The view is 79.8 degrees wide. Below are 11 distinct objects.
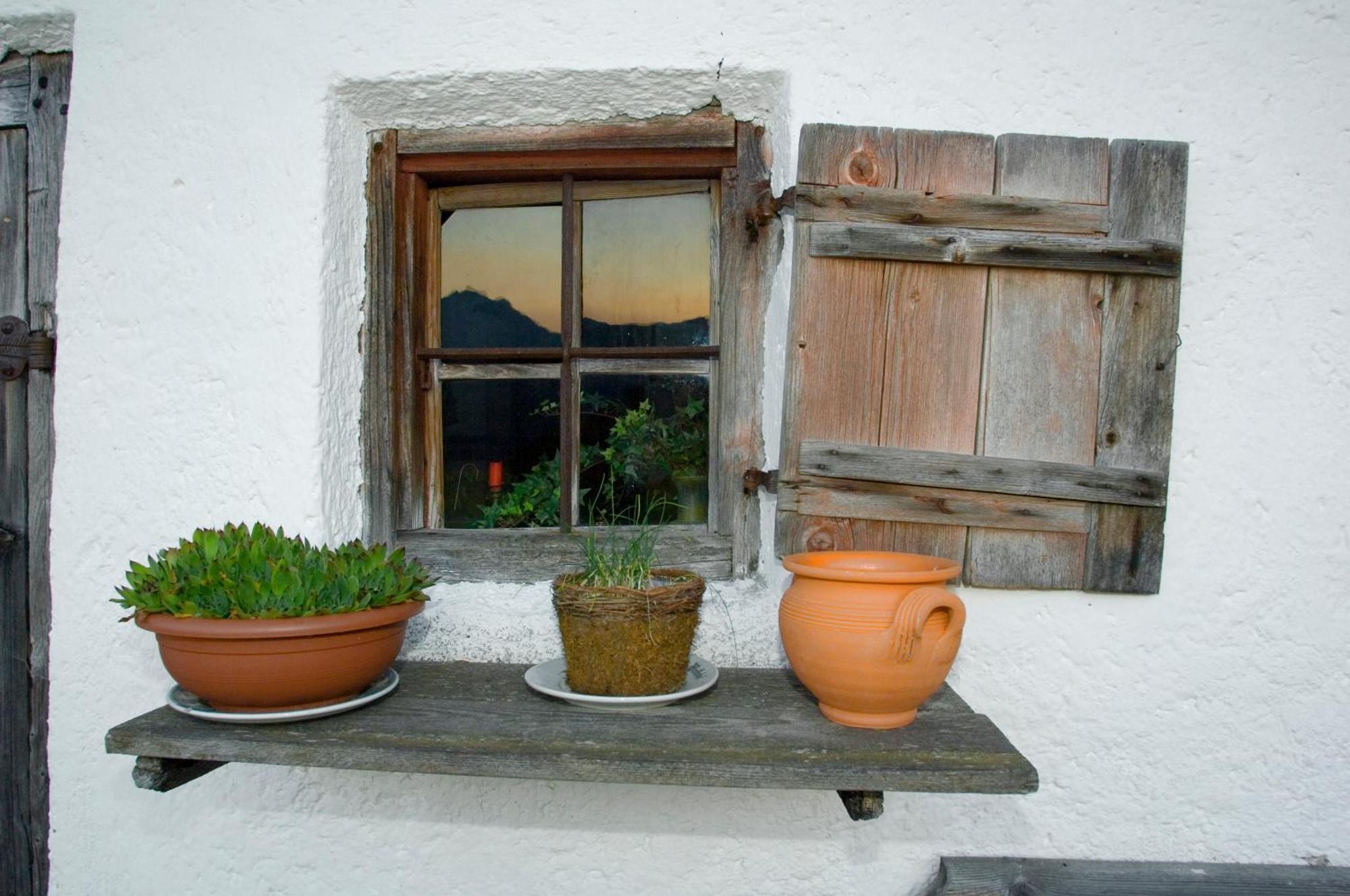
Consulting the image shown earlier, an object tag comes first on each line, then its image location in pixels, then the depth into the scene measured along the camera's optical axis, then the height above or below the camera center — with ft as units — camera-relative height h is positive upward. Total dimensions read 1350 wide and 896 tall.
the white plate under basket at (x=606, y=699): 4.13 -1.48
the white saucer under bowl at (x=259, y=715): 3.90 -1.55
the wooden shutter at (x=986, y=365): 4.61 +0.36
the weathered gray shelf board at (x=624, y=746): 3.61 -1.57
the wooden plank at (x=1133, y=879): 4.69 -2.60
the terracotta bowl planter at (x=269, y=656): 3.77 -1.25
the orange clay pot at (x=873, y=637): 3.76 -1.02
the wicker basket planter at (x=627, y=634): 4.08 -1.14
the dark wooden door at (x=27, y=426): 5.35 -0.27
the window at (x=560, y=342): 5.20 +0.46
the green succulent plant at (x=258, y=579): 3.83 -0.89
